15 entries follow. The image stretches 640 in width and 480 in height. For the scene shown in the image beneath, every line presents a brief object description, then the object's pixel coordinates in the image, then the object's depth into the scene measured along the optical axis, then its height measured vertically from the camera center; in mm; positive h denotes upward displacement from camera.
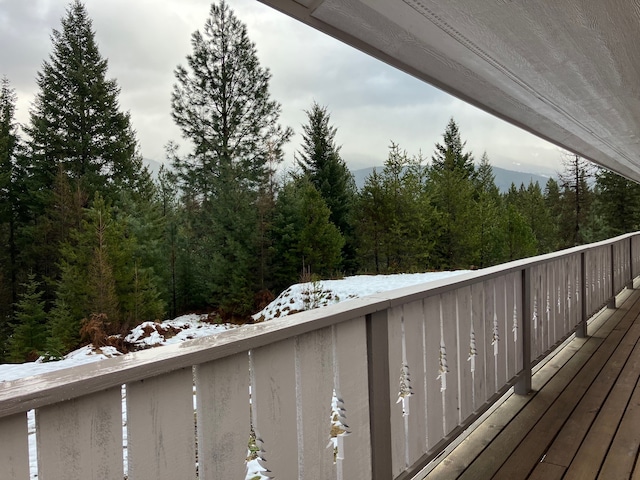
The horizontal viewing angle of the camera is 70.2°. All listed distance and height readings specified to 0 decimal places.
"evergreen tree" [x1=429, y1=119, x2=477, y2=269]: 19266 +301
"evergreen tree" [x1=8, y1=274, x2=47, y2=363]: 13789 -2707
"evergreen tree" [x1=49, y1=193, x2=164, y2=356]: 13438 -1282
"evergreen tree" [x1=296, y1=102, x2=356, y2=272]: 18828 +2665
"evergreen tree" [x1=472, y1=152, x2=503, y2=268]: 20109 -390
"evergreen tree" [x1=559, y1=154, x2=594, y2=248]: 25438 +1374
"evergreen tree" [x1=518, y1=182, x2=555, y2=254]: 27312 +132
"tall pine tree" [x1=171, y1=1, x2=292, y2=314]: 16984 +4547
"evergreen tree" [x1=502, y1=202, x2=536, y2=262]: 21094 -775
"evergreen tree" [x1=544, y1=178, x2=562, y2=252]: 27406 +870
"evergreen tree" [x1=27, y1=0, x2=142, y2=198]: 16578 +4606
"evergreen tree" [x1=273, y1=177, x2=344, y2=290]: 16172 -188
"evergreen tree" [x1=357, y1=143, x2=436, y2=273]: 17125 +373
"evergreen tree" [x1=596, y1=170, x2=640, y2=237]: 23625 +767
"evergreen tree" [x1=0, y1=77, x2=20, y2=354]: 16078 +1624
